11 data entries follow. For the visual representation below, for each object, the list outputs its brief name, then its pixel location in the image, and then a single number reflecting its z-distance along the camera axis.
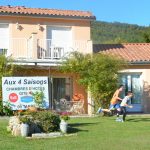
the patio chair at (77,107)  26.53
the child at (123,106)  20.72
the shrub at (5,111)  21.10
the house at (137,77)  28.31
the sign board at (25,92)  18.36
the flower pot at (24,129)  14.96
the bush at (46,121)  15.57
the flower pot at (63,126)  15.67
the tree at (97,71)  25.28
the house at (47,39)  26.66
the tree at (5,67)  24.24
